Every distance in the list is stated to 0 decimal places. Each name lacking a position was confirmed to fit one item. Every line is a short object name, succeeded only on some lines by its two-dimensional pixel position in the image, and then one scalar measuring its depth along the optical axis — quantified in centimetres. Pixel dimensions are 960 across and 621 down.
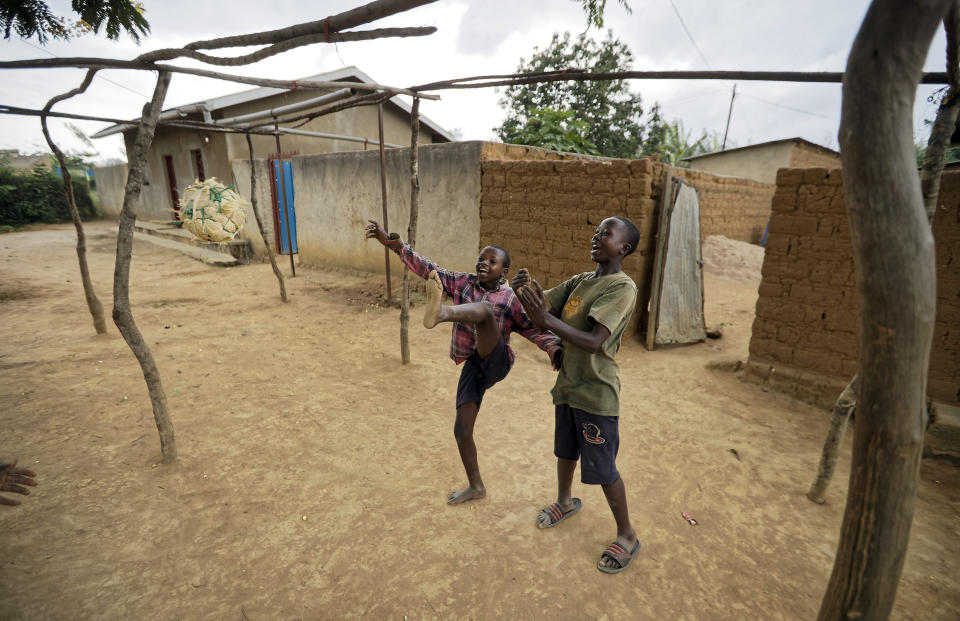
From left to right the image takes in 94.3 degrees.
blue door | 1089
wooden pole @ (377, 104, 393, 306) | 524
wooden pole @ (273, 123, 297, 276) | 892
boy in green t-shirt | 185
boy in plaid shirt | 218
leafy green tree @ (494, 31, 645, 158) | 1762
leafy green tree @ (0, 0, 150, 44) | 279
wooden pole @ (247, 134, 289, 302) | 691
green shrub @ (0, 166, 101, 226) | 1734
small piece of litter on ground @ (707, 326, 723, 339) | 580
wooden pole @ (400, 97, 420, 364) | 444
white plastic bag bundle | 610
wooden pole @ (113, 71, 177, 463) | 265
